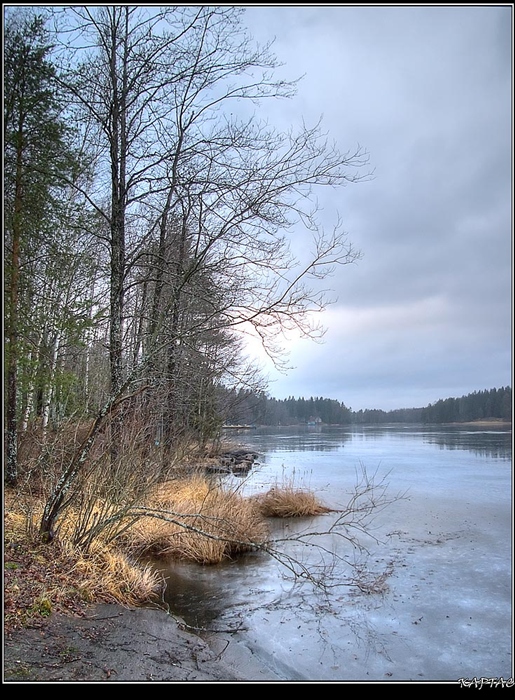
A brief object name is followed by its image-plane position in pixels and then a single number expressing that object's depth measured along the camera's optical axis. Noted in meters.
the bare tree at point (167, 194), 6.45
